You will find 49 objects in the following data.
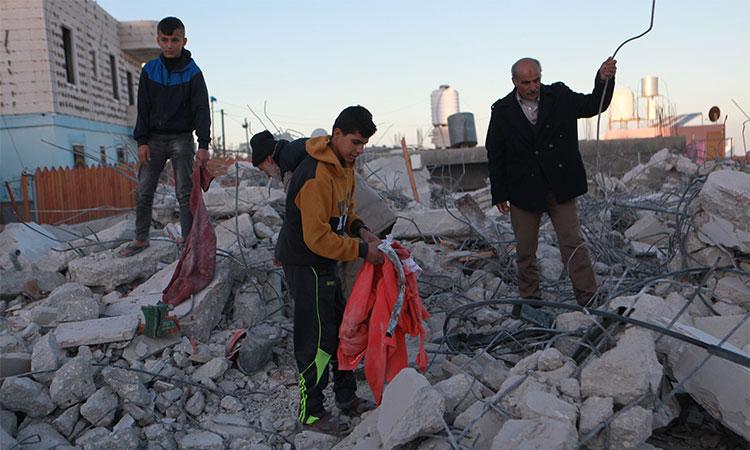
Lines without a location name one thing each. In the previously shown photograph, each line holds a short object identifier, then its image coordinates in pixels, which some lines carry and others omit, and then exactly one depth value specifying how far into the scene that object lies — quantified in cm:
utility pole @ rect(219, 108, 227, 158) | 2029
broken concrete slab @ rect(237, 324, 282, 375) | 414
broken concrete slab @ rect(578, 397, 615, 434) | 256
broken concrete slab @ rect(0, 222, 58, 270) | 596
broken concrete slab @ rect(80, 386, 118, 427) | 347
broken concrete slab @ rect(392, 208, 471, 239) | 612
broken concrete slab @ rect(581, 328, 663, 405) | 264
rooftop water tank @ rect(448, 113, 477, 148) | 1700
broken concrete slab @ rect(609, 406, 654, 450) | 249
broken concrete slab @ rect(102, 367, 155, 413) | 361
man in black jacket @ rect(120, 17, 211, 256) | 499
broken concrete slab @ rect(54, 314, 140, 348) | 409
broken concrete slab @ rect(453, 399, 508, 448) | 272
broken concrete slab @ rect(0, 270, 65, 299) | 515
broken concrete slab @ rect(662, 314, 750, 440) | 267
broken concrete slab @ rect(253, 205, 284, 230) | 620
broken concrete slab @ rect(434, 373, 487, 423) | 291
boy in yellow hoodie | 309
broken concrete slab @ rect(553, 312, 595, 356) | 349
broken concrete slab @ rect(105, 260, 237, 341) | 443
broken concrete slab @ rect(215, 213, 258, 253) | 566
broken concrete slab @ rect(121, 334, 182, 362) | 411
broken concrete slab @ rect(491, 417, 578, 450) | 239
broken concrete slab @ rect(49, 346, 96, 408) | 354
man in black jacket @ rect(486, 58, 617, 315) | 420
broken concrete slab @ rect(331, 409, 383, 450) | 286
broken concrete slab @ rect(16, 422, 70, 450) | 327
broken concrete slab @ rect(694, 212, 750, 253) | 404
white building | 1517
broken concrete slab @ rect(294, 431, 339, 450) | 328
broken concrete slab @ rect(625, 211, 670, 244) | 619
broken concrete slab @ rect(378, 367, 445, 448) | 266
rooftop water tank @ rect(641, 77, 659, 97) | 2701
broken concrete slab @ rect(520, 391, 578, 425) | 259
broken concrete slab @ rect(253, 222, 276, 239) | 596
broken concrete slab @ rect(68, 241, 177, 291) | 517
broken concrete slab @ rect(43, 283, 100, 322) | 447
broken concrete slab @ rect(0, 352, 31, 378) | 372
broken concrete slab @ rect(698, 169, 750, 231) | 398
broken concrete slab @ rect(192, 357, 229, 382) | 400
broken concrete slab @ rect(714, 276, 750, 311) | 370
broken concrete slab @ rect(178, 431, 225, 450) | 340
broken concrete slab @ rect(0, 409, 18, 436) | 333
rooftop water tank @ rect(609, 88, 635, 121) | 2936
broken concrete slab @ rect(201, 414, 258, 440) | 353
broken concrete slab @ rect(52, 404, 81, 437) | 345
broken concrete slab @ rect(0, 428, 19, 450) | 307
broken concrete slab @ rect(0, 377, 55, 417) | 345
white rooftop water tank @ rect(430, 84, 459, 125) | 2123
